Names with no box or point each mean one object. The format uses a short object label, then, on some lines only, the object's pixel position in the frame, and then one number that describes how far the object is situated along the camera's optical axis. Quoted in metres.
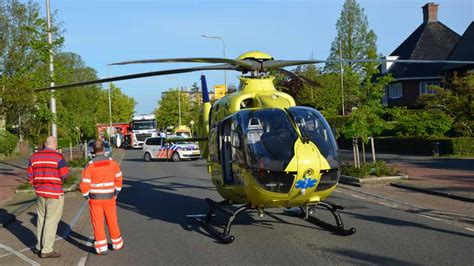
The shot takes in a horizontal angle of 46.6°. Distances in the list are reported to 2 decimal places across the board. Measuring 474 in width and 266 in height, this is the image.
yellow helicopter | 8.45
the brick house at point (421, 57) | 51.53
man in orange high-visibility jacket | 8.27
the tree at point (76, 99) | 22.63
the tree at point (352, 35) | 66.56
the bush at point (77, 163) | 28.31
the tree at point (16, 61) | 40.69
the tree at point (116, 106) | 93.94
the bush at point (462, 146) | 28.00
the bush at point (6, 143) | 40.38
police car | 34.84
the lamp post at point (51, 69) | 20.05
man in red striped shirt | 8.32
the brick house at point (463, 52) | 44.28
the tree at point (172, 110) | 85.12
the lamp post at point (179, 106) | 79.49
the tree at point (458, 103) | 30.83
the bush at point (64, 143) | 64.81
